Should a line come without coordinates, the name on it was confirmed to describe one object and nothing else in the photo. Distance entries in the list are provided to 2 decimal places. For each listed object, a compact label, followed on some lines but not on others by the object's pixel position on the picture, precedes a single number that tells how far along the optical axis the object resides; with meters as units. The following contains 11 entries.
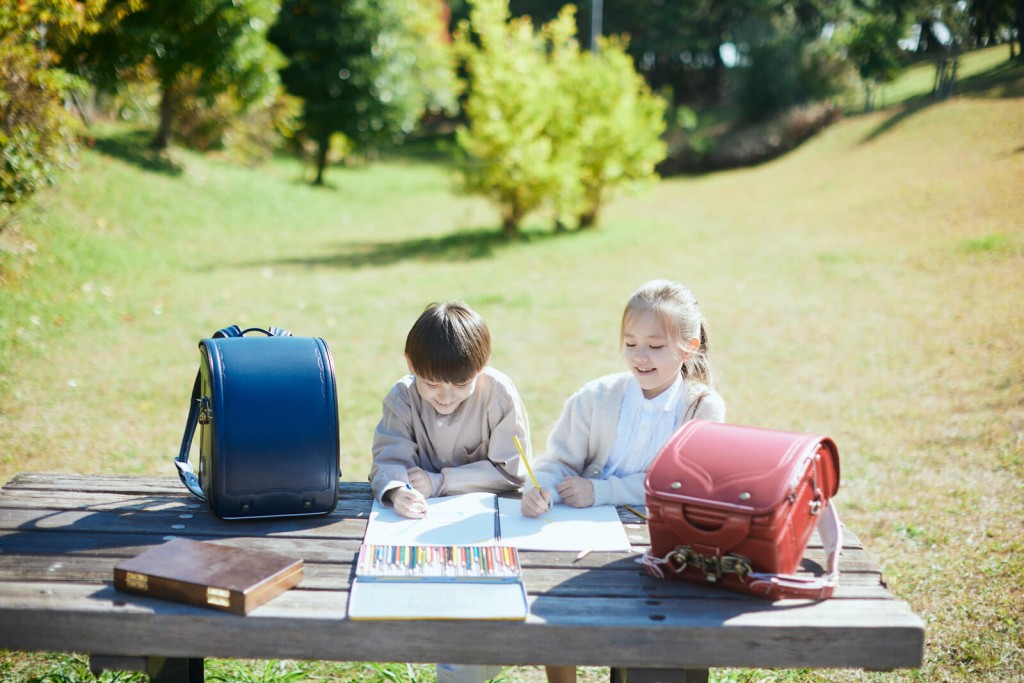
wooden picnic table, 1.82
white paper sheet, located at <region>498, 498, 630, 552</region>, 2.25
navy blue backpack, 2.29
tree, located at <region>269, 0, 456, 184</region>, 19.61
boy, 2.51
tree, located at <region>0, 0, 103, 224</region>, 7.14
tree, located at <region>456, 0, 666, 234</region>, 12.30
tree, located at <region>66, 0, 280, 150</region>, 13.21
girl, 2.61
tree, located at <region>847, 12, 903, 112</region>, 10.64
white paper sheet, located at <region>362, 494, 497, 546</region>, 2.25
